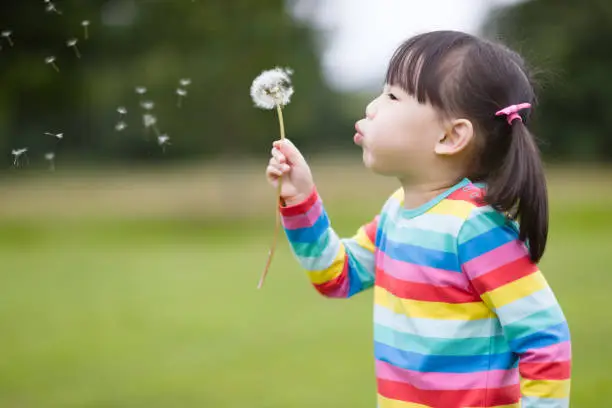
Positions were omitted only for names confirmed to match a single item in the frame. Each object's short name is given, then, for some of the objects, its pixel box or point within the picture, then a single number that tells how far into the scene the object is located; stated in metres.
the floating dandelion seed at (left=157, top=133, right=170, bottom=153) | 2.07
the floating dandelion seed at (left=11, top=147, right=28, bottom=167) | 1.99
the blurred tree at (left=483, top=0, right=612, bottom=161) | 19.61
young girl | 1.48
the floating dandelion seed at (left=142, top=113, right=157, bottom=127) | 2.25
